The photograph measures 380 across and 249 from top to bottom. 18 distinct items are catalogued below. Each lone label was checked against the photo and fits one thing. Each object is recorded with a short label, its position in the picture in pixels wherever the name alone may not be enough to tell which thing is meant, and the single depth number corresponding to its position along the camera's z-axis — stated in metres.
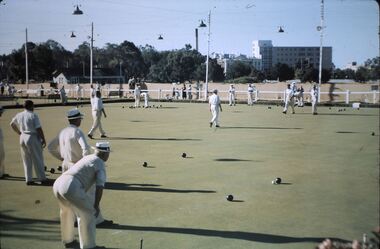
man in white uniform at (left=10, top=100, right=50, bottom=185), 9.18
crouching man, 5.28
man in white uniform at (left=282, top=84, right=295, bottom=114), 26.65
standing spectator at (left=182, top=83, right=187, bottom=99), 45.94
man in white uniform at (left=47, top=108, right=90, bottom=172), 6.89
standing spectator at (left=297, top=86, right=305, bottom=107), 33.15
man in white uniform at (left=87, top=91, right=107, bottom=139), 16.30
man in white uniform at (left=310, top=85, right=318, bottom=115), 26.20
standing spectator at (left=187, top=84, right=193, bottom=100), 45.03
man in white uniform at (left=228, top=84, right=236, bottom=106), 36.47
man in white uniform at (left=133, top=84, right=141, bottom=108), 33.80
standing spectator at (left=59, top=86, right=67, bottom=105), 32.66
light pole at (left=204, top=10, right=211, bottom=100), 42.49
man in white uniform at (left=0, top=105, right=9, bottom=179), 10.02
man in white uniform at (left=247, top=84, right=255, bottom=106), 36.56
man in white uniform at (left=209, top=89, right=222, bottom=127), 19.88
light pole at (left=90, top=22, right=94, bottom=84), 36.61
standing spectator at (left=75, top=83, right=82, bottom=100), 43.94
